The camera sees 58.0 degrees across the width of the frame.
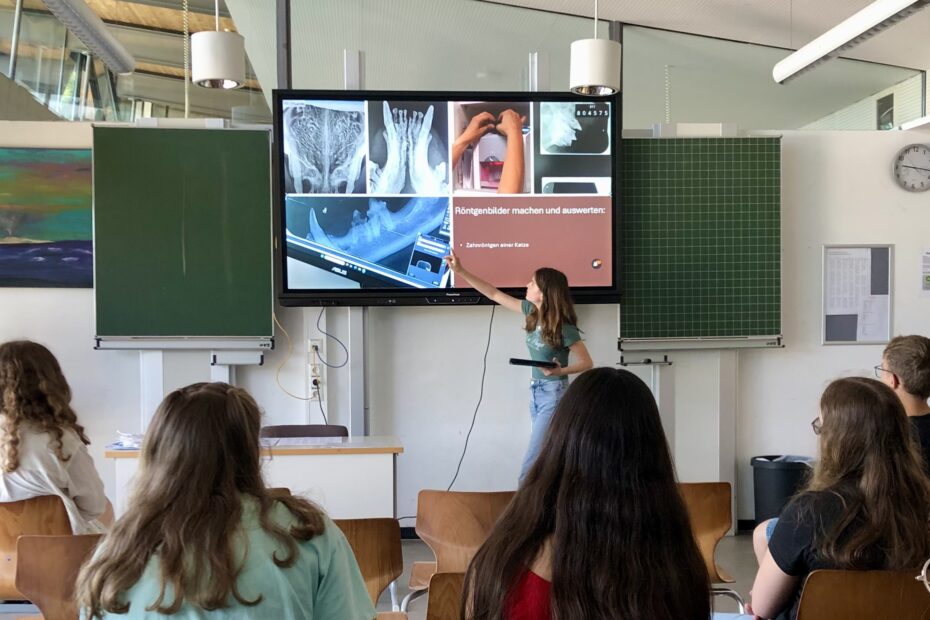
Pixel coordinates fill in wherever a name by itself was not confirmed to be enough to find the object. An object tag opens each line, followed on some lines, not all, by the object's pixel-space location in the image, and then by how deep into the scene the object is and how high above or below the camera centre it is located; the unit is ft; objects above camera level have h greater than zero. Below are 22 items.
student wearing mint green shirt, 4.49 -1.34
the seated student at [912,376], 9.03 -0.90
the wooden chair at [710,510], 9.46 -2.44
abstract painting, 15.66 +1.52
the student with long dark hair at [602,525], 4.21 -1.19
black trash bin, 16.42 -3.70
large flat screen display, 15.30 +1.89
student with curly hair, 8.75 -1.50
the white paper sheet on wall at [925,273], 17.58 +0.43
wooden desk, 11.59 -2.49
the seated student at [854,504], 5.92 -1.51
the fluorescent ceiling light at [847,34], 12.67 +4.25
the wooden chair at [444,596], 6.13 -2.21
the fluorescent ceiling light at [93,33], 13.35 +4.53
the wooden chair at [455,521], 8.75 -2.37
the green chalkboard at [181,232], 15.25 +1.18
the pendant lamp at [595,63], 12.87 +3.57
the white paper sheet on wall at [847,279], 17.38 +0.31
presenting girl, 13.58 -0.72
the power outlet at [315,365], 16.40 -1.36
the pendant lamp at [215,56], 13.07 +3.76
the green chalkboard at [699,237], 16.25 +1.11
